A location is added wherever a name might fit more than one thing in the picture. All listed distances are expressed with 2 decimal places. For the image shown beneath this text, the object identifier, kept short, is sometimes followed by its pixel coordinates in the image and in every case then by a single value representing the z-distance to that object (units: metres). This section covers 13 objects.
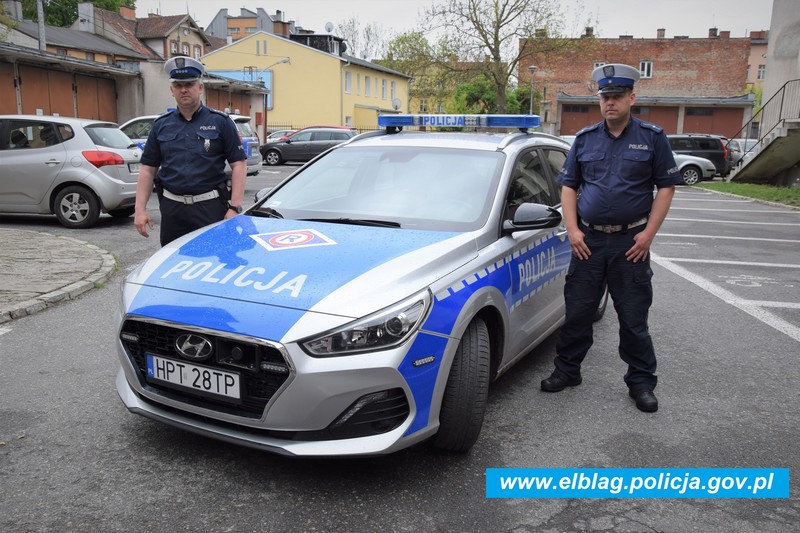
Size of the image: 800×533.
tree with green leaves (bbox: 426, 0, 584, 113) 38.59
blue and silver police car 2.78
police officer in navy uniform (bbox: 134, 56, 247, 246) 4.68
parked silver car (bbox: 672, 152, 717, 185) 24.94
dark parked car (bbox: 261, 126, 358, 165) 27.39
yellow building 49.91
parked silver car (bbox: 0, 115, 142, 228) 10.01
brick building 56.97
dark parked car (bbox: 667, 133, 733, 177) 26.48
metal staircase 20.27
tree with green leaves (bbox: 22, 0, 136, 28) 60.16
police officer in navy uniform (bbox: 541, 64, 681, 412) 3.93
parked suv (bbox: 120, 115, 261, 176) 15.29
